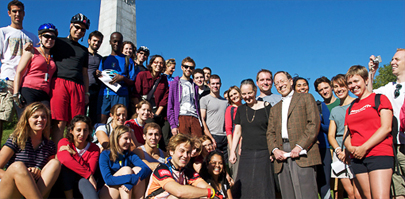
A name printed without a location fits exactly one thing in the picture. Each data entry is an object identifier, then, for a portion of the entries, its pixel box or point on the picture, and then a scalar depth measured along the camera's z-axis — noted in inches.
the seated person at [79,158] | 136.7
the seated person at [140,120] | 183.8
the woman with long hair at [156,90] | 217.0
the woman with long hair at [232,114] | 177.8
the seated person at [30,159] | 120.6
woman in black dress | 153.6
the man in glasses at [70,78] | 168.7
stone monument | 406.9
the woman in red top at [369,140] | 117.9
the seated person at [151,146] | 161.6
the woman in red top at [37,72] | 158.1
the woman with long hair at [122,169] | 137.9
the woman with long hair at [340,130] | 156.5
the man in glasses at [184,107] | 196.7
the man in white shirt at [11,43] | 170.7
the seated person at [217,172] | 158.6
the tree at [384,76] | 1510.6
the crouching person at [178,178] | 126.4
